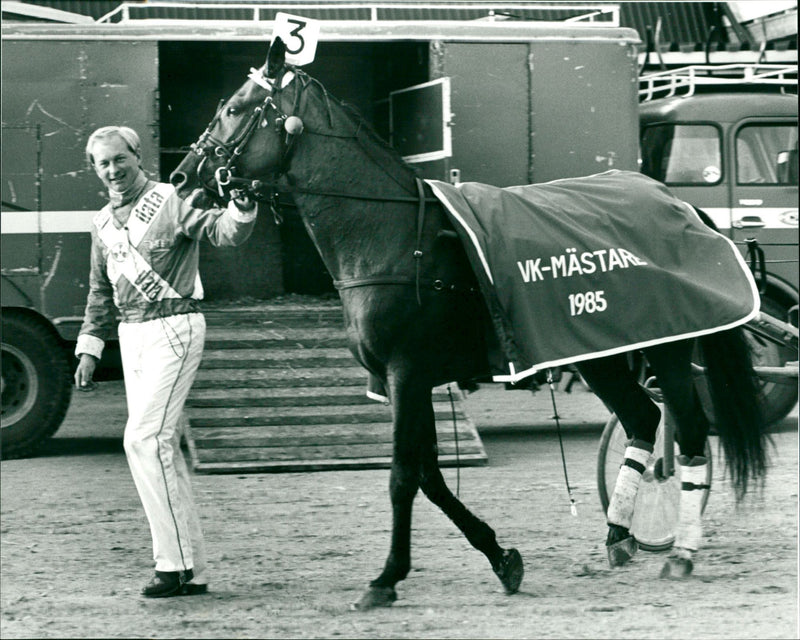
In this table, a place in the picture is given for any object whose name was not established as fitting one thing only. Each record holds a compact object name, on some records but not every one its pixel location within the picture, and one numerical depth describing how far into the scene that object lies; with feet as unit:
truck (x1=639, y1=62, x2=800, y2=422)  75.41
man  37.37
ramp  62.44
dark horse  37.45
